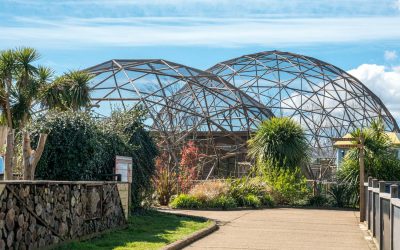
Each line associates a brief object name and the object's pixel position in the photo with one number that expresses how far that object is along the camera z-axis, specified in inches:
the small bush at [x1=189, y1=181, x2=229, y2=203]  946.7
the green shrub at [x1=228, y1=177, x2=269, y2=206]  997.8
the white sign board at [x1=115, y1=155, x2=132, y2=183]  655.1
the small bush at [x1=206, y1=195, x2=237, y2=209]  938.7
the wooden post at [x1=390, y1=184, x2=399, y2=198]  358.0
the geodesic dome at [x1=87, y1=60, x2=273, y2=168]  1323.8
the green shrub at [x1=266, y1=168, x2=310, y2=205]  1072.8
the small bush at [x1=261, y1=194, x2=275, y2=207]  1029.2
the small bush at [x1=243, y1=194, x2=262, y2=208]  988.6
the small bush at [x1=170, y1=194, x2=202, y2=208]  930.7
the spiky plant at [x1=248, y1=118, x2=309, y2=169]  1144.8
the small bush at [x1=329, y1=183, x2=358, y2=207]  1051.3
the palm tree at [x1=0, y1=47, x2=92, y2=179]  976.3
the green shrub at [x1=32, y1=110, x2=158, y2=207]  633.6
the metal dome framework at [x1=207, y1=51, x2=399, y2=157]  1957.4
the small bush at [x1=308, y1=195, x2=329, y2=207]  1073.7
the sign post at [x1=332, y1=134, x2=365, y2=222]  784.3
